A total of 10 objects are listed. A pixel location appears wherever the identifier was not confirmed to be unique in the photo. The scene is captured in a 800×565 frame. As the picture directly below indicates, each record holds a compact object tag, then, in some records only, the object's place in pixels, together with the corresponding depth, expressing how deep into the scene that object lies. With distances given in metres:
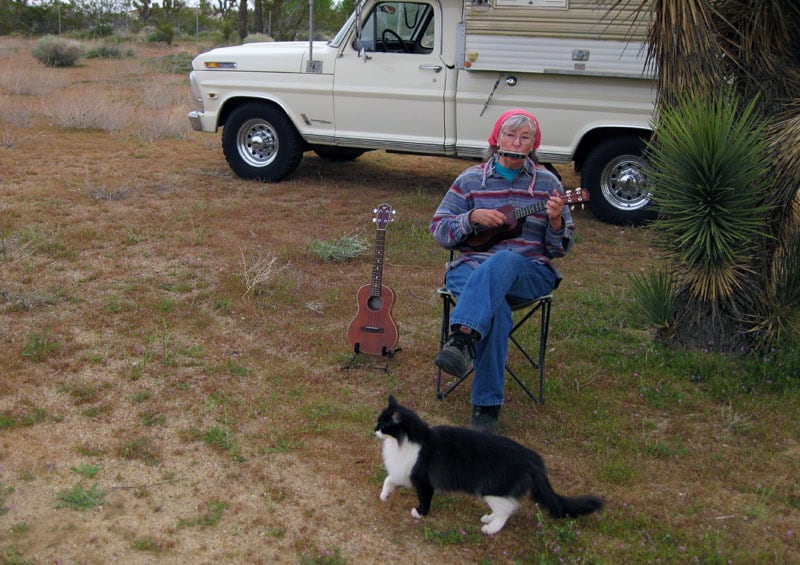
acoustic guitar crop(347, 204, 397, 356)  4.65
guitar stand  4.60
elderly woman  3.73
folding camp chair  4.03
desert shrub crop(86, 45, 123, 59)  21.16
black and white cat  3.08
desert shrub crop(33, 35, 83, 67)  18.44
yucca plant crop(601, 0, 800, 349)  4.21
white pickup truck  7.25
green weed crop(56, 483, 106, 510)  3.21
